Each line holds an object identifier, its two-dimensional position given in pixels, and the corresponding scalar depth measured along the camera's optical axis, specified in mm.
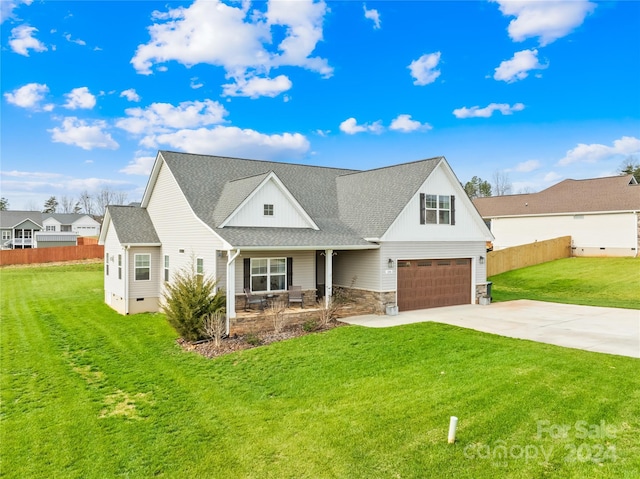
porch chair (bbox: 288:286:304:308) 15773
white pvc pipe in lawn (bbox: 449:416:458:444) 6195
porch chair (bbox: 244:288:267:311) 14953
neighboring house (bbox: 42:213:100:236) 65500
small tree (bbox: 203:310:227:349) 12711
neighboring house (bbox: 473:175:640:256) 30688
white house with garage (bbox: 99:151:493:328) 15539
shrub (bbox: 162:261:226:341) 13086
